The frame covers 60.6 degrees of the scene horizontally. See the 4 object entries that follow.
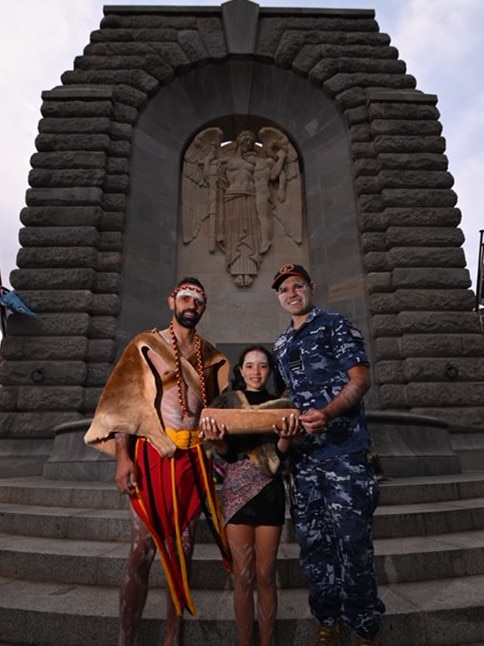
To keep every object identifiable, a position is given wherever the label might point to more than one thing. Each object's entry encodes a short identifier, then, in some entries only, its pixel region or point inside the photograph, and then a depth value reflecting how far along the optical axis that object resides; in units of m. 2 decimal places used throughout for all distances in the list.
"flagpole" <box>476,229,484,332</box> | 8.92
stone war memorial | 5.77
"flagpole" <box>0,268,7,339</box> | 7.77
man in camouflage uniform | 2.08
